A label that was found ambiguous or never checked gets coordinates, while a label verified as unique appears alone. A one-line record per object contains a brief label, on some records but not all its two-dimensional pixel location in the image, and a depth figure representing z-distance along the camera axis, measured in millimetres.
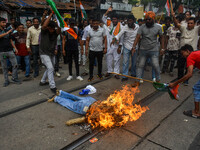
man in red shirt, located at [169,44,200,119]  3249
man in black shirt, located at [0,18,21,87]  5159
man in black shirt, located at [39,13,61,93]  4895
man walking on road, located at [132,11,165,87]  5133
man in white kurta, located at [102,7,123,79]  6379
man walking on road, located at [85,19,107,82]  5801
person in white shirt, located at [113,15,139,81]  5683
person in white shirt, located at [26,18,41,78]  6160
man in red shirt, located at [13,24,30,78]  6307
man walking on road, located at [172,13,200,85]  5576
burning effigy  3152
